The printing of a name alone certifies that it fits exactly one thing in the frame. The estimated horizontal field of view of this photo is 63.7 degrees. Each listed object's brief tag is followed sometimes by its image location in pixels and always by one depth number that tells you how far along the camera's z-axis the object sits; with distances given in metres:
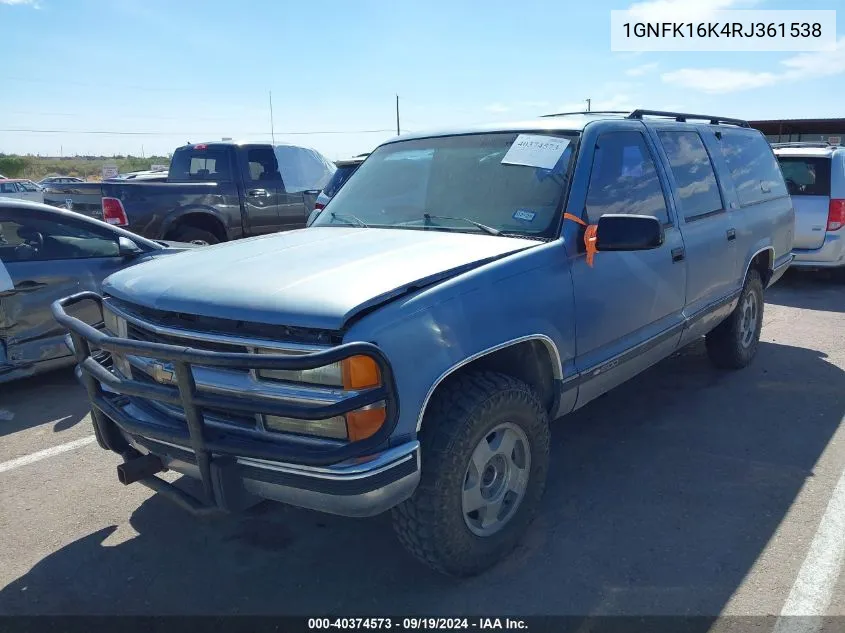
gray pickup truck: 8.52
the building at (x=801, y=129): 22.41
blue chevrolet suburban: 2.39
